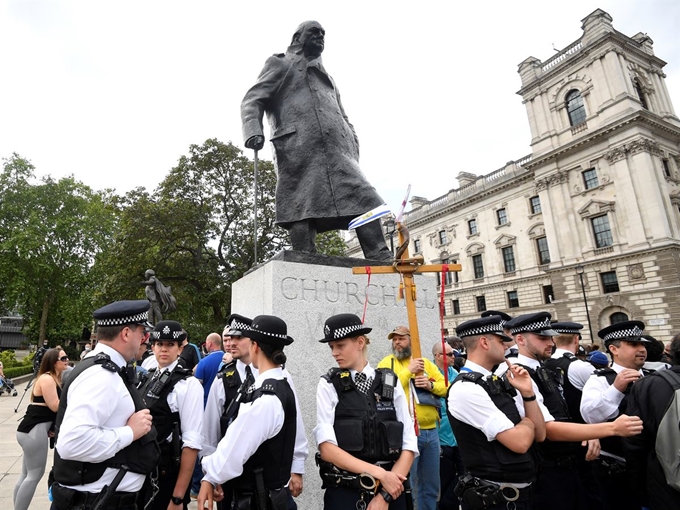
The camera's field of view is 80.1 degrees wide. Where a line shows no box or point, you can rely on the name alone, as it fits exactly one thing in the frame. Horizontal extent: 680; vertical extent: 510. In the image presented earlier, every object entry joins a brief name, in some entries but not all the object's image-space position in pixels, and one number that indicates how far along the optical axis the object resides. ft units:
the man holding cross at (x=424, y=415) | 12.59
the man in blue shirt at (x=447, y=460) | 15.34
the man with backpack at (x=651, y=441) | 8.58
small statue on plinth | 45.85
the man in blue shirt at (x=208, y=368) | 15.66
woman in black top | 13.87
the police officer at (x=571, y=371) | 12.52
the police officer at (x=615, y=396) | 10.41
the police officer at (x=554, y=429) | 8.67
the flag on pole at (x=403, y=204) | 10.86
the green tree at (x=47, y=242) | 102.73
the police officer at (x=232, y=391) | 8.80
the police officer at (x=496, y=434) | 7.78
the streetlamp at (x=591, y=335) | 95.02
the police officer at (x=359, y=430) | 7.70
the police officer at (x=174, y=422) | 8.94
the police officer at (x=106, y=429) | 6.51
